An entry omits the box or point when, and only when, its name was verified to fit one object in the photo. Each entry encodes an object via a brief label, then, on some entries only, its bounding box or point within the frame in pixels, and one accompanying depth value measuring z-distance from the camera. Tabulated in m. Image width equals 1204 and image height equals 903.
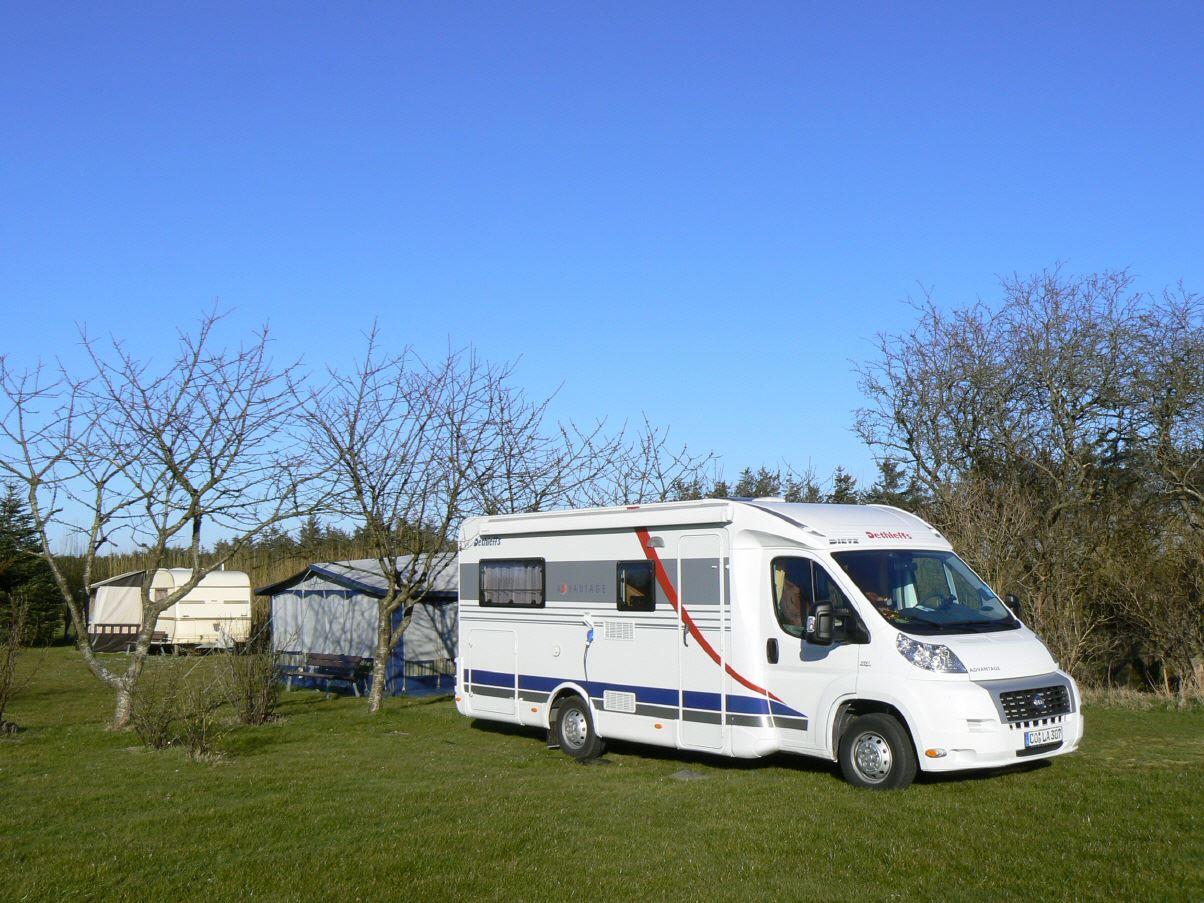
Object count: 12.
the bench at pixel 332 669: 23.41
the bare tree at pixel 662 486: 24.47
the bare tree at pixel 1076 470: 19.08
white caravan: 39.50
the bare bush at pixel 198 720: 13.22
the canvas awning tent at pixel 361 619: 24.94
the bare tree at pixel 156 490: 16.19
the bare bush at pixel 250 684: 16.77
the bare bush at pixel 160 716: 14.02
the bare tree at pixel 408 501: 18.78
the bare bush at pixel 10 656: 16.84
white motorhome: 9.80
